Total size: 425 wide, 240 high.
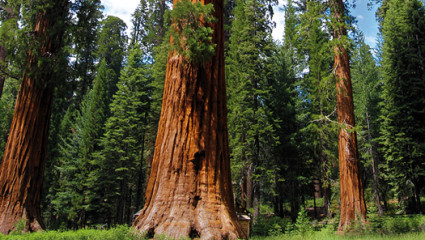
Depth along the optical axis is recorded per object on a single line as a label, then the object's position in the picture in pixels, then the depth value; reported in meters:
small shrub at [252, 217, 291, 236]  15.58
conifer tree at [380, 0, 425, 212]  20.84
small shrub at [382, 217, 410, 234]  11.19
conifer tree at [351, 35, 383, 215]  24.58
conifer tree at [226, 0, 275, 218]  19.98
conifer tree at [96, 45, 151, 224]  23.86
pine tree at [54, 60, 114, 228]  23.12
